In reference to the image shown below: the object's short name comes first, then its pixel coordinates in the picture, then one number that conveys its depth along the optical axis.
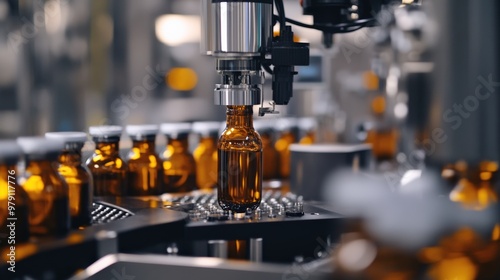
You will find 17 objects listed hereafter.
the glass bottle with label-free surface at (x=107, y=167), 1.42
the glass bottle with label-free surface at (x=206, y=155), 1.63
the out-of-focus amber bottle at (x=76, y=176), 1.15
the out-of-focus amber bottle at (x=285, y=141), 1.88
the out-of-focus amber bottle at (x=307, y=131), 2.08
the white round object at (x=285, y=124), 1.97
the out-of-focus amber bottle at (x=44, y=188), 1.00
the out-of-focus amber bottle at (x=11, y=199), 0.96
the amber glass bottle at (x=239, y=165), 1.18
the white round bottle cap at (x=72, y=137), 1.18
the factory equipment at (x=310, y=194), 0.58
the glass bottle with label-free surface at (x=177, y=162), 1.54
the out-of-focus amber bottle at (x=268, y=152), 1.82
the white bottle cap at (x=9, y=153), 0.96
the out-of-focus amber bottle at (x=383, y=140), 2.39
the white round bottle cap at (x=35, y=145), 0.99
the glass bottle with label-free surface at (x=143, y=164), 1.47
